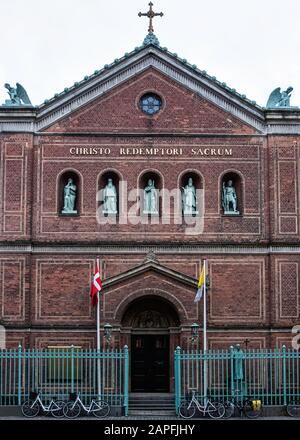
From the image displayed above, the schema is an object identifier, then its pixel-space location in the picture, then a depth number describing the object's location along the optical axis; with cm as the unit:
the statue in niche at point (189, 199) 3866
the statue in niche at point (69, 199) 3862
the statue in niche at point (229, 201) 3888
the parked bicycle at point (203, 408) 3309
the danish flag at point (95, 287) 3666
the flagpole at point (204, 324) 3709
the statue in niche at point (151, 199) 3872
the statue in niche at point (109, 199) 3859
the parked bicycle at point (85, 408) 3319
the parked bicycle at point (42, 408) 3328
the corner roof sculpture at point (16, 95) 3909
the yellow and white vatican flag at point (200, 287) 3675
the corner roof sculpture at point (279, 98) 3941
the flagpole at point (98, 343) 3591
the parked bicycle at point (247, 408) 3325
